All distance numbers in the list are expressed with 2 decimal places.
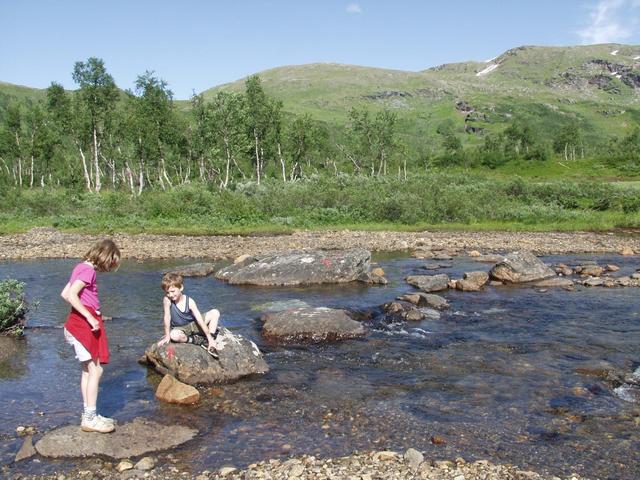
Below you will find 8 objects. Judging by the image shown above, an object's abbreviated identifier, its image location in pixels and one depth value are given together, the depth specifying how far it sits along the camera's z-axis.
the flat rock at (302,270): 24.55
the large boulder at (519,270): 24.41
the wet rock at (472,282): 23.00
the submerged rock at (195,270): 26.62
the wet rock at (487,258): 30.40
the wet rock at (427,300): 20.08
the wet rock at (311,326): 16.16
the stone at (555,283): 23.50
